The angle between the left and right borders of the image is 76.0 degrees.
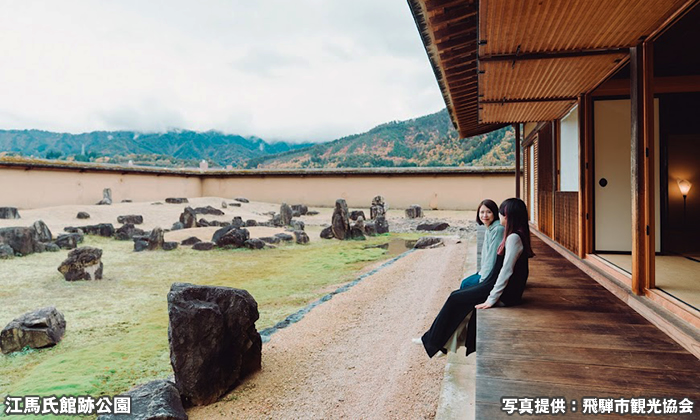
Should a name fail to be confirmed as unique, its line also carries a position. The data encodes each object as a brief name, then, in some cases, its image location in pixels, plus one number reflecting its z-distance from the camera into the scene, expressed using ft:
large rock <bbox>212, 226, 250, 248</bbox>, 41.01
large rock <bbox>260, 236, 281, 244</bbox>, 43.27
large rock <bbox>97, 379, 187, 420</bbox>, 10.44
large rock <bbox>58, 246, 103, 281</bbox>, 27.45
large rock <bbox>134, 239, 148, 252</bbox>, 38.88
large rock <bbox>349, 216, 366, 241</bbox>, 48.52
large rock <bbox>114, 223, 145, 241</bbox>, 45.42
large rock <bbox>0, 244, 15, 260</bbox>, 33.76
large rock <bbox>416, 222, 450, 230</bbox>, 53.62
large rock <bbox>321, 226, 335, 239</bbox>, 48.98
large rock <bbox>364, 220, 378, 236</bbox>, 51.60
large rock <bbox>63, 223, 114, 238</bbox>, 45.73
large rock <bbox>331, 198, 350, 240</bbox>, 48.03
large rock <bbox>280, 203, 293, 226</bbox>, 59.67
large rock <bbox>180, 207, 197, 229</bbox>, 53.06
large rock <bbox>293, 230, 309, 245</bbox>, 45.11
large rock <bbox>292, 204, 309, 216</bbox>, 71.97
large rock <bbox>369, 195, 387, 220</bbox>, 59.14
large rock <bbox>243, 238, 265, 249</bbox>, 40.98
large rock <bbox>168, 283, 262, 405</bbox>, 12.17
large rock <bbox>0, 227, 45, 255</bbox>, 35.06
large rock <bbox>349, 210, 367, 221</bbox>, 61.12
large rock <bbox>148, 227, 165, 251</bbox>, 38.68
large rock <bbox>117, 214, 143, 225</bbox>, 52.21
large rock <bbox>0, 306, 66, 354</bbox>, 16.07
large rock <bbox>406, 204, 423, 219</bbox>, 66.25
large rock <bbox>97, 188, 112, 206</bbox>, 65.57
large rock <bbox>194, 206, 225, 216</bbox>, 62.44
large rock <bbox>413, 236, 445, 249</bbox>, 39.75
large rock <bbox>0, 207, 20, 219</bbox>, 48.19
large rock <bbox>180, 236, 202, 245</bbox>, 41.75
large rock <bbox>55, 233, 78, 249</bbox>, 38.81
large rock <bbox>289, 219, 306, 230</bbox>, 55.31
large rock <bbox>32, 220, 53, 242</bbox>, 38.91
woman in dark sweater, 10.97
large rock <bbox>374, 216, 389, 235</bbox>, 52.31
